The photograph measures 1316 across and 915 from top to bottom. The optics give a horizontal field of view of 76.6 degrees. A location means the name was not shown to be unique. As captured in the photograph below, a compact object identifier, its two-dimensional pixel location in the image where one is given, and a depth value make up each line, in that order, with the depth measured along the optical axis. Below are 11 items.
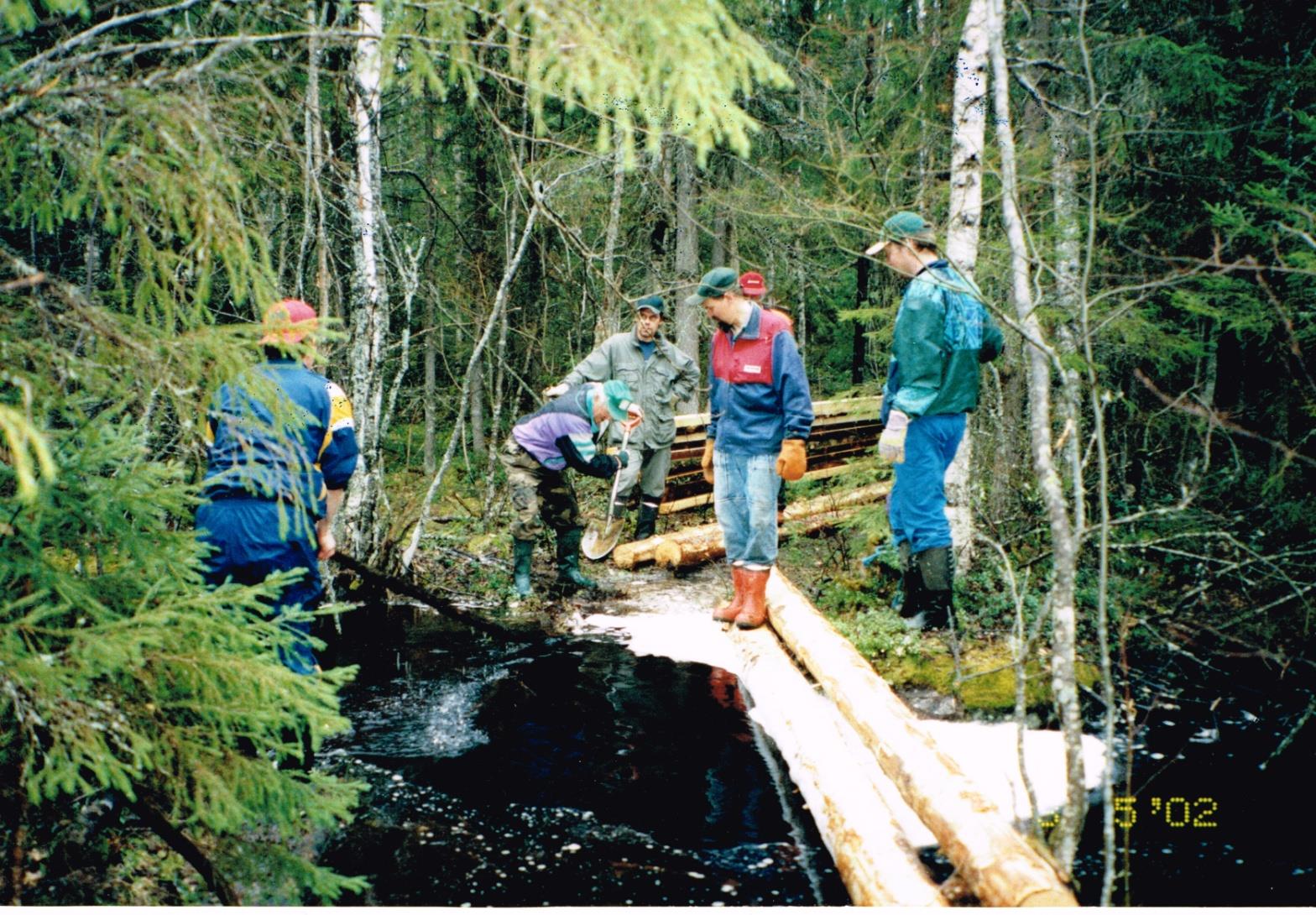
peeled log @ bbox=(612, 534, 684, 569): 8.34
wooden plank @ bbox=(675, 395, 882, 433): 10.33
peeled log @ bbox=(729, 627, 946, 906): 3.02
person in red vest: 5.36
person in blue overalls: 3.57
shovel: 8.83
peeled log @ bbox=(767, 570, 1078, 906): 2.65
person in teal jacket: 5.12
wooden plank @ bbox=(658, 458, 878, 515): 10.00
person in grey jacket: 8.49
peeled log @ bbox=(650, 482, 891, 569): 8.26
